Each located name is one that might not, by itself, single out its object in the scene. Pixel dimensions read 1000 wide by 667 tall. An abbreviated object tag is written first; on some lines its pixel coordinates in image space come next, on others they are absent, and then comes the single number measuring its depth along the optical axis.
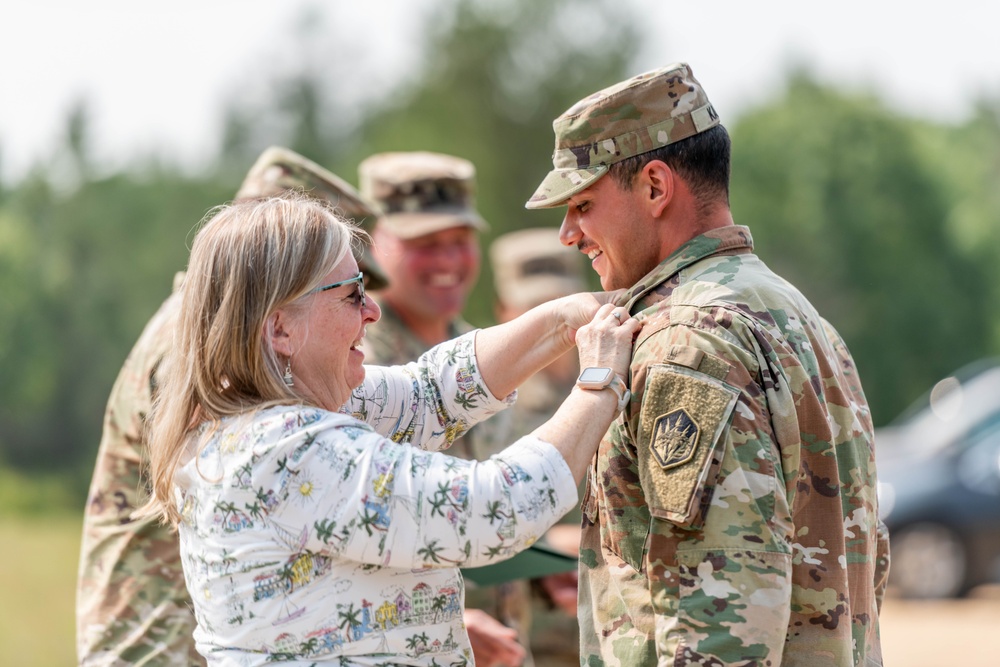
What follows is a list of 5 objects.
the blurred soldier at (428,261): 10.39
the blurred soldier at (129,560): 7.66
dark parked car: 24.53
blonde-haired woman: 5.02
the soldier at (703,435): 5.14
